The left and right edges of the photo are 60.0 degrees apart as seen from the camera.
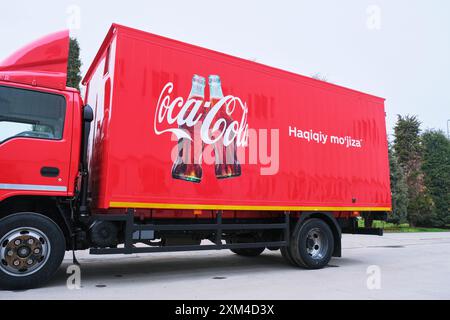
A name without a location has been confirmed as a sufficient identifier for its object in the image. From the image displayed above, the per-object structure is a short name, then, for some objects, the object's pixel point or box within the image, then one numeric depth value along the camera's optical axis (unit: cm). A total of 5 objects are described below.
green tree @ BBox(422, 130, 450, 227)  2927
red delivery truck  547
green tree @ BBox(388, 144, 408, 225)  2669
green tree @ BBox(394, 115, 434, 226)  2869
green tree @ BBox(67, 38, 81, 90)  1778
